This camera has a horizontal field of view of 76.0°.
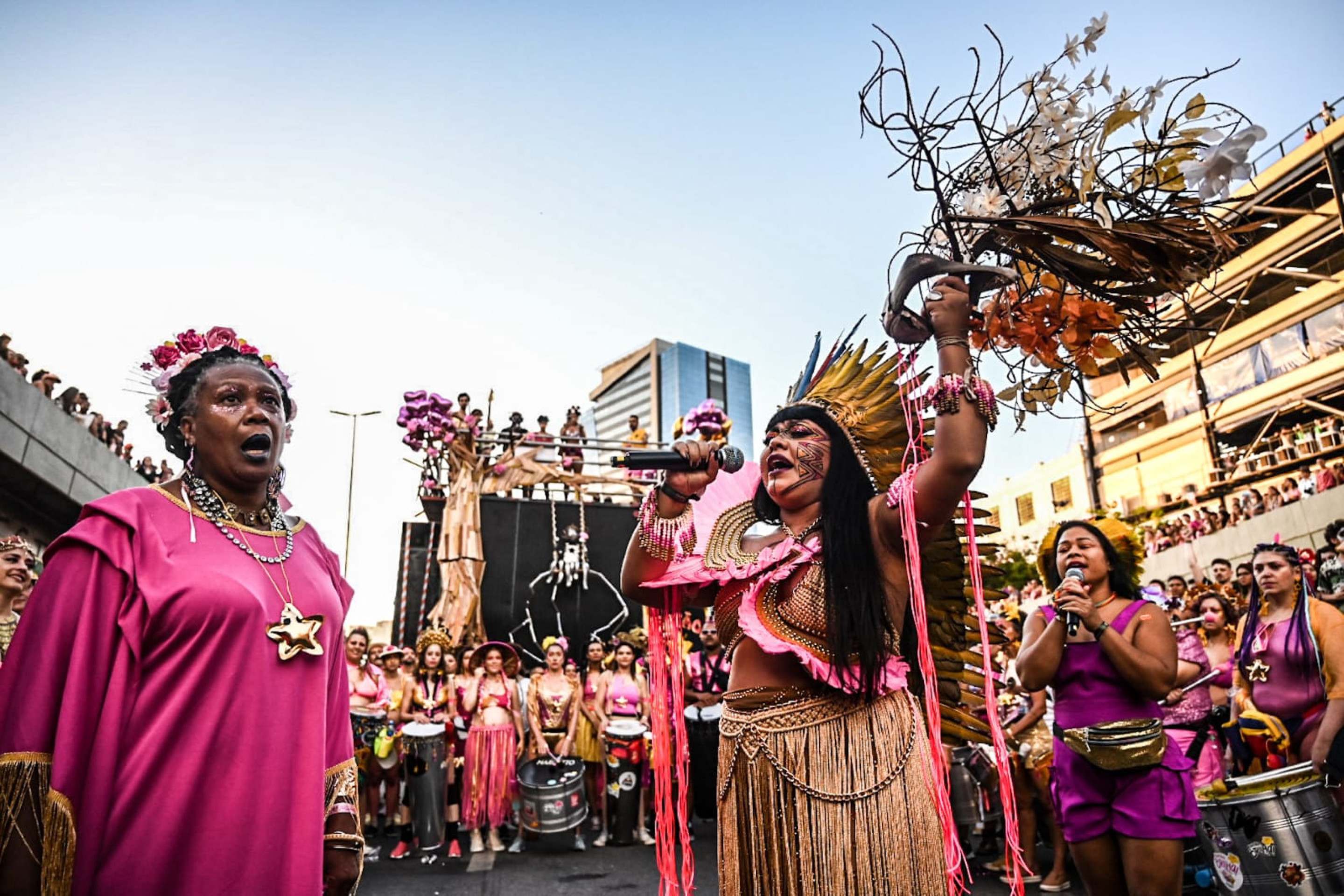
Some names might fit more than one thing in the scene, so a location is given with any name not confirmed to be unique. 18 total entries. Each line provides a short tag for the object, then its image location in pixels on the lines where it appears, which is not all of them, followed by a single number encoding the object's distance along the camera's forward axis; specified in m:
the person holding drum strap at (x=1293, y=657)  3.97
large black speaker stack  14.52
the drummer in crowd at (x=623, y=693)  8.67
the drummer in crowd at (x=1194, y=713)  5.03
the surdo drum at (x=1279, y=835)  3.43
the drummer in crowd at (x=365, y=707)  7.77
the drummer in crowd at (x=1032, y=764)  6.22
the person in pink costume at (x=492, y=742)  7.96
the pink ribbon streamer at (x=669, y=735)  2.64
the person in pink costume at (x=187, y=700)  1.81
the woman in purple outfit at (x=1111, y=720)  2.87
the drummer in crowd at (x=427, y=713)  7.52
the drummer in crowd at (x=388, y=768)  7.83
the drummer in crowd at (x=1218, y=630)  5.99
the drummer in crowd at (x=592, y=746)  8.62
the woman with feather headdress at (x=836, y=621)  2.19
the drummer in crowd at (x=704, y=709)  8.00
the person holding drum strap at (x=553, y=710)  8.34
